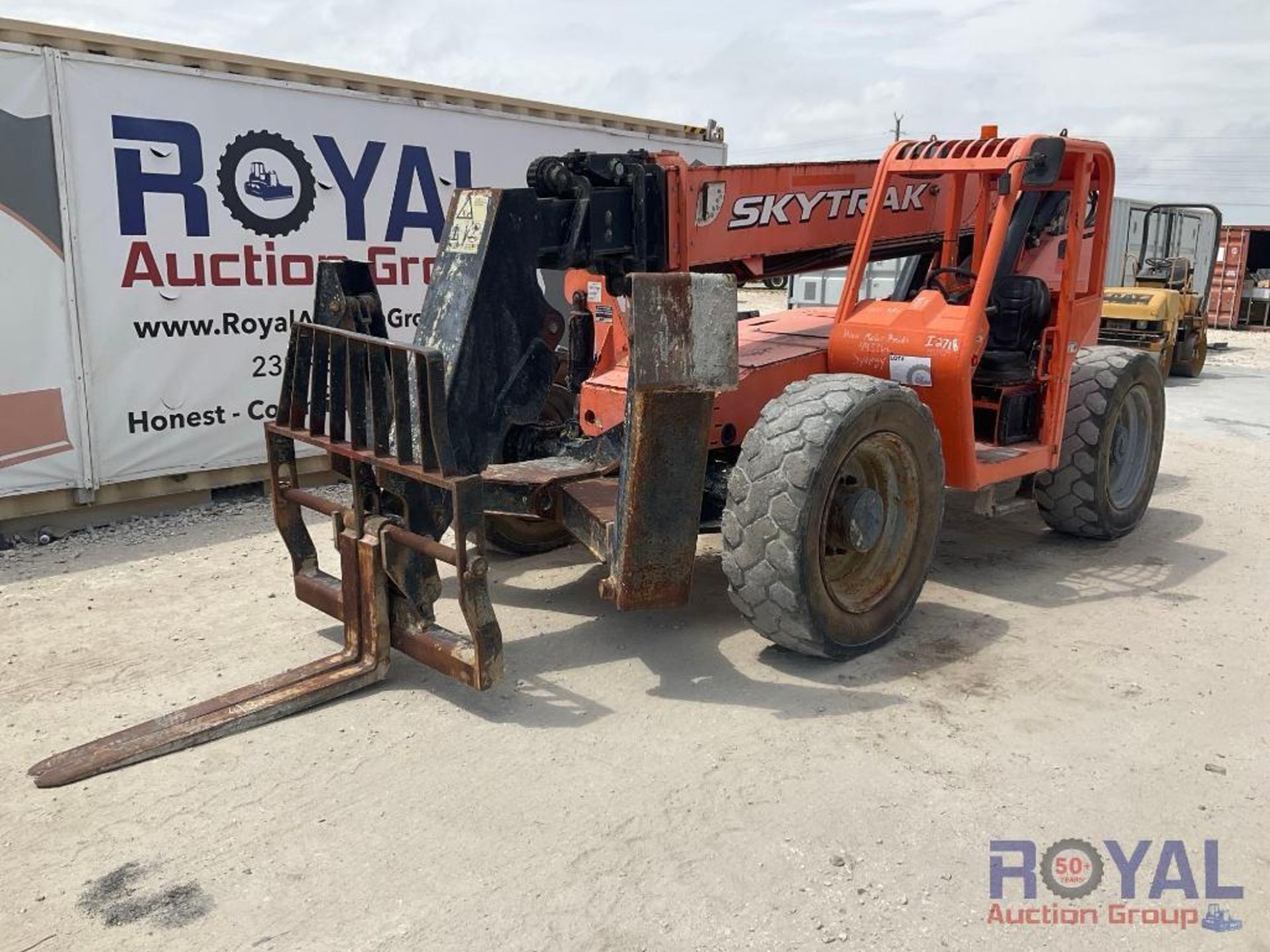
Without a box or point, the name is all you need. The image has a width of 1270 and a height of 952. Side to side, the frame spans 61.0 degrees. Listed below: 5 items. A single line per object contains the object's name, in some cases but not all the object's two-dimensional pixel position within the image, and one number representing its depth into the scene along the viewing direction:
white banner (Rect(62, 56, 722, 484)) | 7.02
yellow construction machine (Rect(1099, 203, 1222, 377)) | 15.56
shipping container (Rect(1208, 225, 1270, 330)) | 24.30
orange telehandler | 4.21
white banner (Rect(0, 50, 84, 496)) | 6.54
